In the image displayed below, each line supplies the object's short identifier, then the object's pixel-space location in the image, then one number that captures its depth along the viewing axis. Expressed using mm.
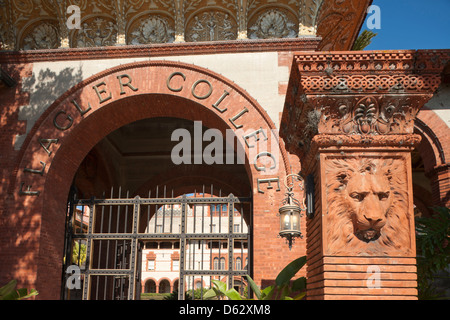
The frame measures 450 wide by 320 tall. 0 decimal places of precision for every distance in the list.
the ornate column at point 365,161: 4336
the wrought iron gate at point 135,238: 9992
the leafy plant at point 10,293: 7824
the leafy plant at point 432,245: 6855
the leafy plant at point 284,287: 6070
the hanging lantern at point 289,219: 6246
